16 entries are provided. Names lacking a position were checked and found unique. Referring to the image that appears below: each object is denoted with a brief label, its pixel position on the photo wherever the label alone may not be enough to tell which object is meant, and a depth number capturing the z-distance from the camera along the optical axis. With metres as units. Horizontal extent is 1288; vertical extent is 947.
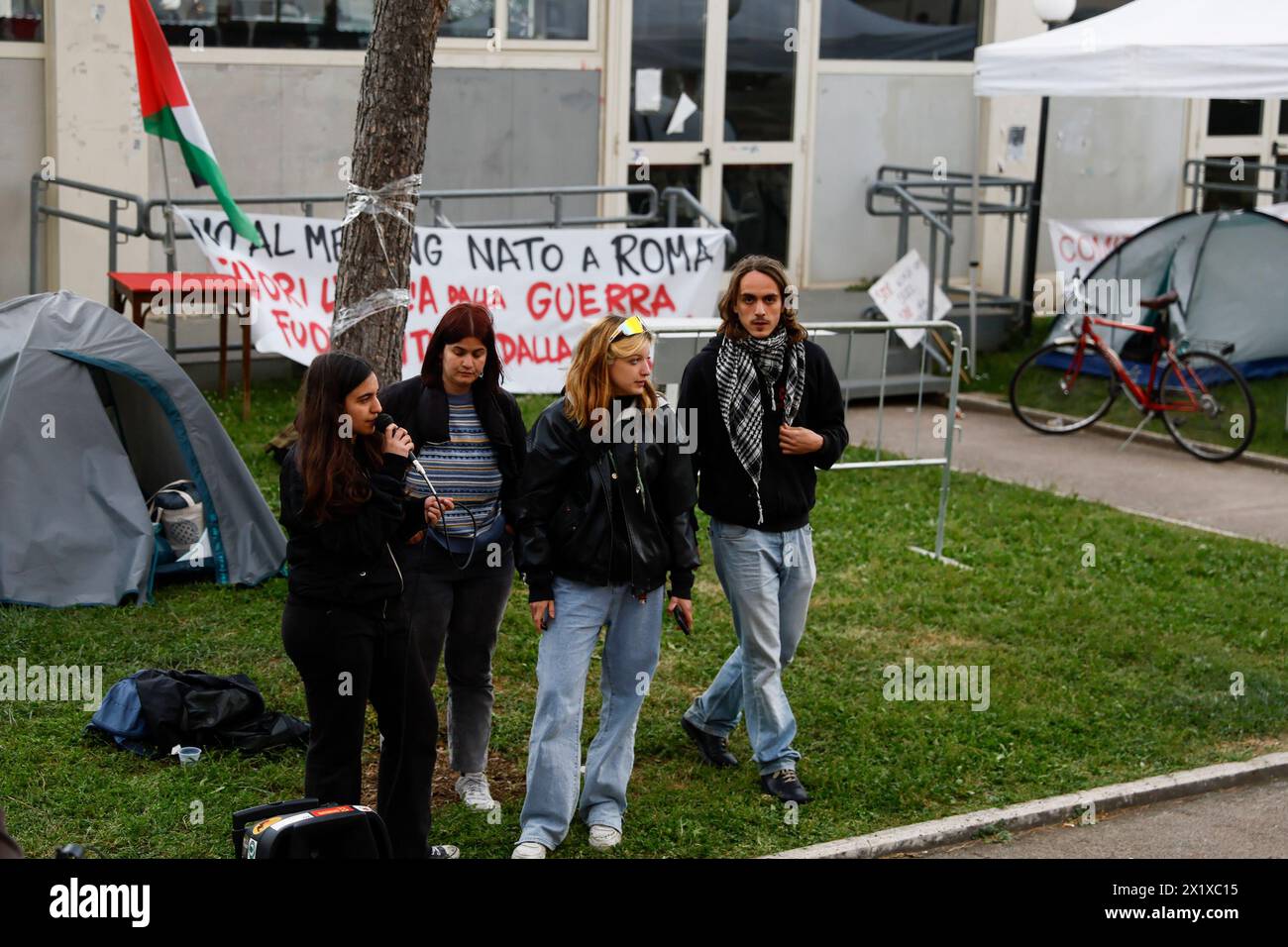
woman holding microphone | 4.86
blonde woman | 5.30
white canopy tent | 11.65
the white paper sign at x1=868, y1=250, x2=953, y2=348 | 12.47
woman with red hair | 5.44
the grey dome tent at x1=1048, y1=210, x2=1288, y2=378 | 13.74
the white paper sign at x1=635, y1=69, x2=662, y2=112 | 15.49
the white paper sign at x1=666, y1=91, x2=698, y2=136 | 15.73
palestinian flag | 8.78
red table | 10.84
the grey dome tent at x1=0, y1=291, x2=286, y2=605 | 7.74
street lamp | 15.73
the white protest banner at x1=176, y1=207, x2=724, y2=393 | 11.57
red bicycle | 12.22
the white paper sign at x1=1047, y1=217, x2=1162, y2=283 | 15.47
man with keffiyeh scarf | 5.80
